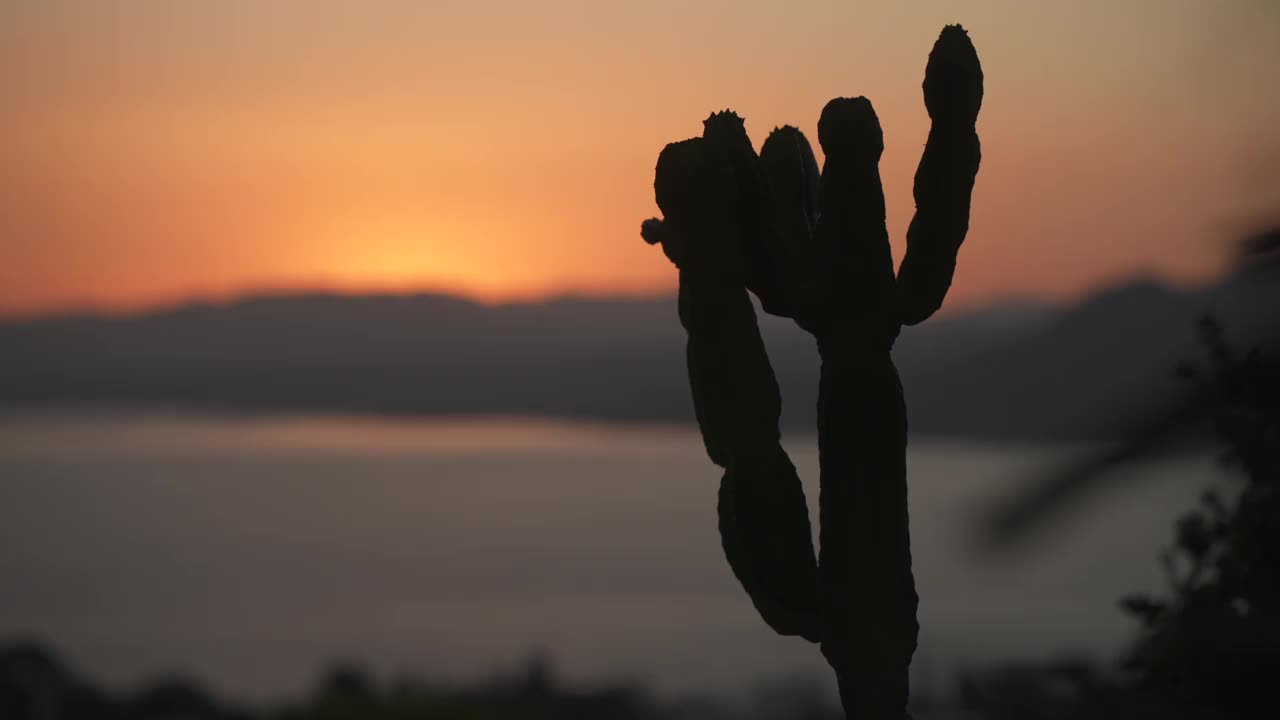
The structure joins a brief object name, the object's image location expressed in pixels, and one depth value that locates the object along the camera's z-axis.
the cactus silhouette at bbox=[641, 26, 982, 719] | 4.62
